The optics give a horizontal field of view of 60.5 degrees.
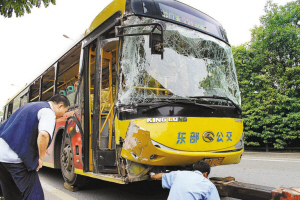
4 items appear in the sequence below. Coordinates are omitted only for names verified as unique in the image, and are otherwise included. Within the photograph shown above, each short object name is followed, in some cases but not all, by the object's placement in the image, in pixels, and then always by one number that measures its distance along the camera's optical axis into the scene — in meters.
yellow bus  3.61
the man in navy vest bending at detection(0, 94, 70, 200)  2.60
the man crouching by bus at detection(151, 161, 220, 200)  2.59
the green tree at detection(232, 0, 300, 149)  14.91
